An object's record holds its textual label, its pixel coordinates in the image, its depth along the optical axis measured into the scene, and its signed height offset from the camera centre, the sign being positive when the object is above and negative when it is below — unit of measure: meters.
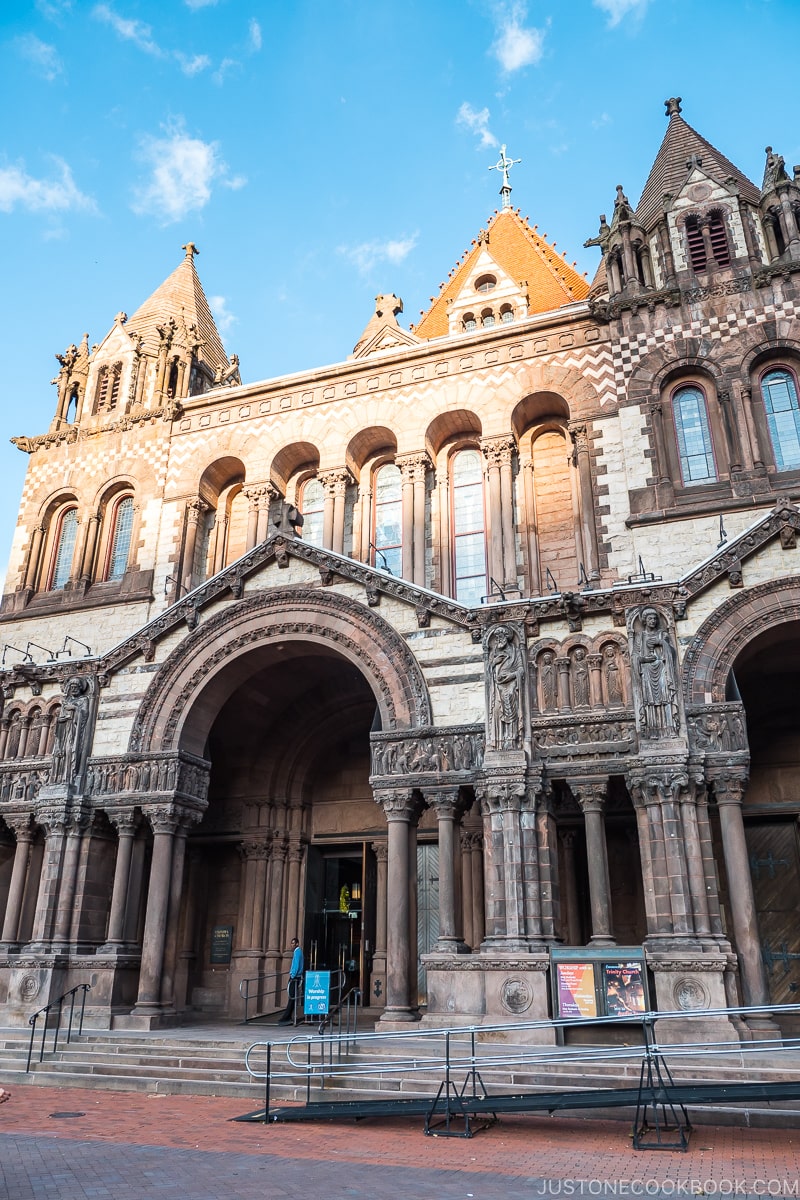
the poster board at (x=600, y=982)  14.50 +0.01
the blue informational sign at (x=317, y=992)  16.23 -0.16
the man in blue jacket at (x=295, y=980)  18.80 +0.06
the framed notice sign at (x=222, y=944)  22.64 +0.91
